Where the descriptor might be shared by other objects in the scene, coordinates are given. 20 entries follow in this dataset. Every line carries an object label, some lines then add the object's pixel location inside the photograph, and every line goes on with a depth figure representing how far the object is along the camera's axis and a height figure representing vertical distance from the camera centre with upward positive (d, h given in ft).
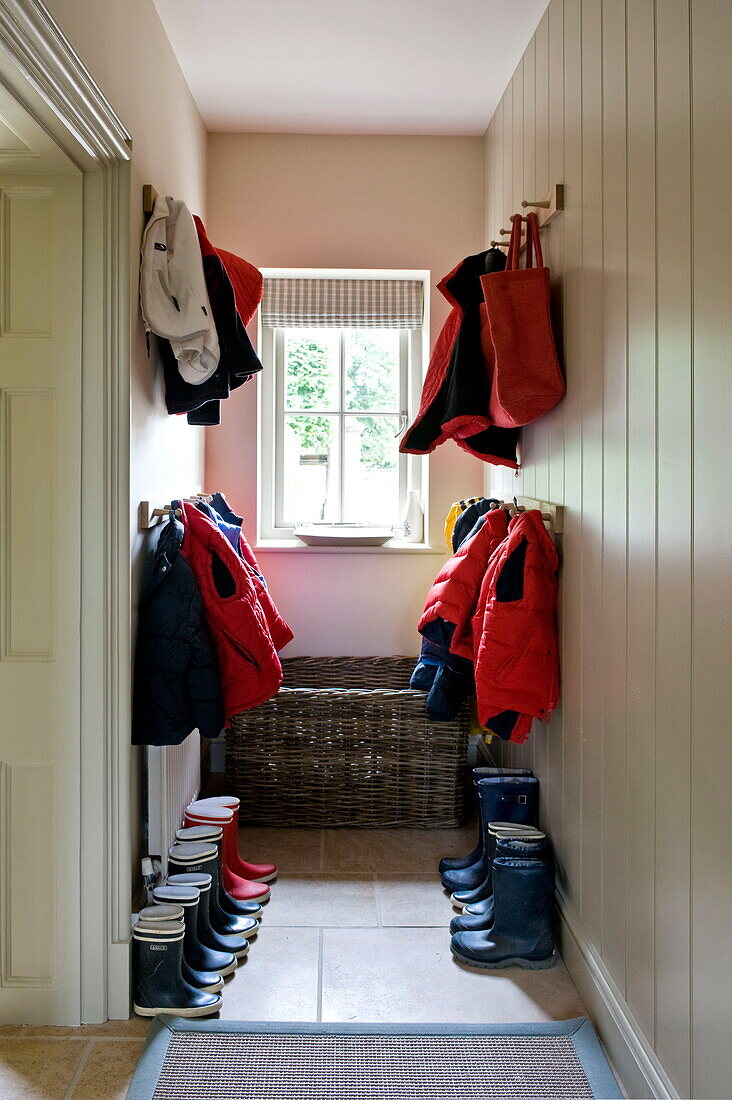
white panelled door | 6.81 -0.40
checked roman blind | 12.22 +3.21
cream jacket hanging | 7.61 +2.17
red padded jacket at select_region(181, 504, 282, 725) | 8.09 -0.64
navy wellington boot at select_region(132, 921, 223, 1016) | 6.96 -3.23
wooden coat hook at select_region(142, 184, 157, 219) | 7.86 +2.92
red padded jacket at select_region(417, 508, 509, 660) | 8.93 -0.36
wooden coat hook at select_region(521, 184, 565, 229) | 7.77 +2.95
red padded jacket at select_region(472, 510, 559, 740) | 7.89 -0.76
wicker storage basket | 10.44 -2.40
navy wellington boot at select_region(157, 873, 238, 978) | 7.50 -3.20
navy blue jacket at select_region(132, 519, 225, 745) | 7.37 -0.93
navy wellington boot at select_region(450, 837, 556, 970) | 7.74 -3.12
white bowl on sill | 11.96 +0.13
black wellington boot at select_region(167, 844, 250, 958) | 7.84 -2.71
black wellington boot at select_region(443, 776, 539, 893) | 8.73 -2.36
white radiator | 7.68 -2.18
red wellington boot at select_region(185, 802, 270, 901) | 8.68 -3.11
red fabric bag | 7.82 +1.73
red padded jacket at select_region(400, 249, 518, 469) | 8.91 +1.61
